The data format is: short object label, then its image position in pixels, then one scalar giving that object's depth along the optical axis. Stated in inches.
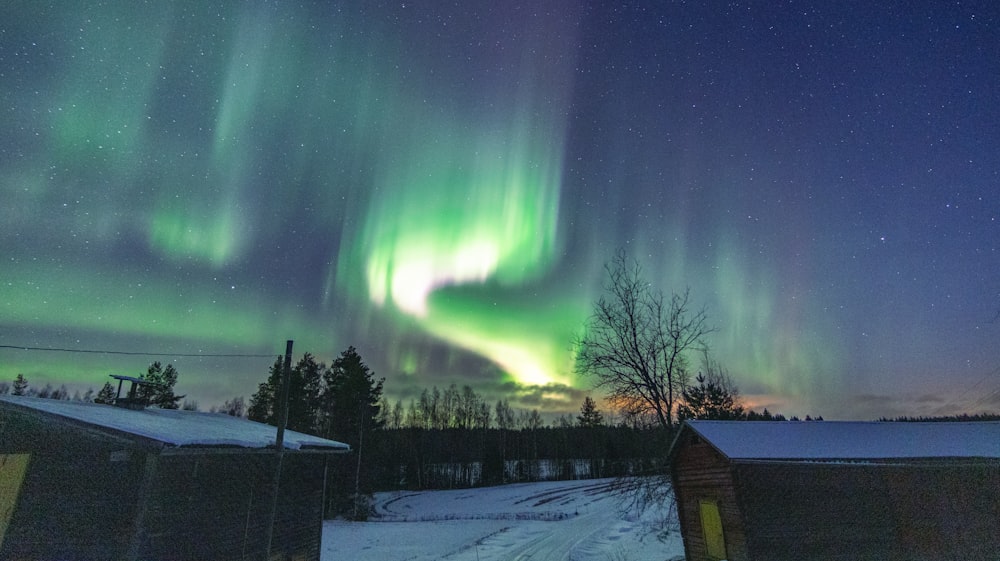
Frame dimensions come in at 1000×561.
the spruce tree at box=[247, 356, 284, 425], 2028.8
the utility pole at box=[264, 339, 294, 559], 542.0
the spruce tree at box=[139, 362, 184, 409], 2004.2
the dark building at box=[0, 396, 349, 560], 406.0
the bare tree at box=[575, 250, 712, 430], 1047.0
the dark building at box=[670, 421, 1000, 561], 639.1
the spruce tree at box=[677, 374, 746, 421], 1132.5
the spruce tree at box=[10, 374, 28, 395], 2768.5
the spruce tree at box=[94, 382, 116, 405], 2386.7
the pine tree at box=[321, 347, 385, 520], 1813.5
